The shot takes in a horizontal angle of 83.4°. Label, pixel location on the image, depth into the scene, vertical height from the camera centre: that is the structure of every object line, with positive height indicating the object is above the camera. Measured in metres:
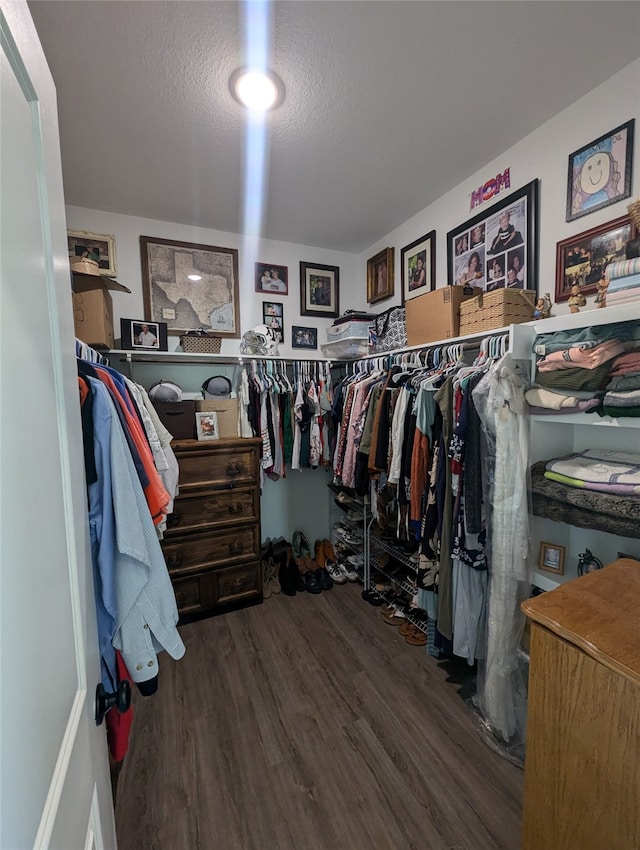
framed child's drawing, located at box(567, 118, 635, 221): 1.36 +0.87
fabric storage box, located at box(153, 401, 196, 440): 2.24 -0.11
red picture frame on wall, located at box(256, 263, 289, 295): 2.78 +0.94
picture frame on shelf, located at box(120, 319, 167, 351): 2.25 +0.42
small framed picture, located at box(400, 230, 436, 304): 2.32 +0.86
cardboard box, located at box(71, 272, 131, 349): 1.85 +0.50
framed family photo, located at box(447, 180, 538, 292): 1.72 +0.78
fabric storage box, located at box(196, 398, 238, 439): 2.39 -0.09
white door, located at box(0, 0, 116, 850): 0.37 -0.14
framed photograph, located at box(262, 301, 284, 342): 2.82 +0.64
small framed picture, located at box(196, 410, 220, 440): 2.34 -0.17
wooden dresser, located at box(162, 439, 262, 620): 2.25 -0.83
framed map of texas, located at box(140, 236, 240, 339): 2.48 +0.81
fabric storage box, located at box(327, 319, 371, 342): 2.62 +0.49
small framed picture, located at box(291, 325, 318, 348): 2.95 +0.50
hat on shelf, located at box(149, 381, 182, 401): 2.36 +0.06
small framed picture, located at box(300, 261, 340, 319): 2.94 +0.89
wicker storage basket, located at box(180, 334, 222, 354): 2.41 +0.38
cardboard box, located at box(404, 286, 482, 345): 1.83 +0.43
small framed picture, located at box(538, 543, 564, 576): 1.50 -0.71
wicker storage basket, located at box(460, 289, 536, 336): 1.61 +0.38
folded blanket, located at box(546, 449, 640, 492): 1.25 -0.29
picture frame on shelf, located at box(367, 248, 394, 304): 2.68 +0.92
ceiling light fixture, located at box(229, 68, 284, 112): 1.36 +1.21
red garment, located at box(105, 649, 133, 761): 0.88 -0.82
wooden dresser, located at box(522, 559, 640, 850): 0.71 -0.71
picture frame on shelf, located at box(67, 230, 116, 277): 2.29 +1.00
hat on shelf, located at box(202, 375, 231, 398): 2.59 +0.09
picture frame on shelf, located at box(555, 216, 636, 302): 1.39 +0.56
